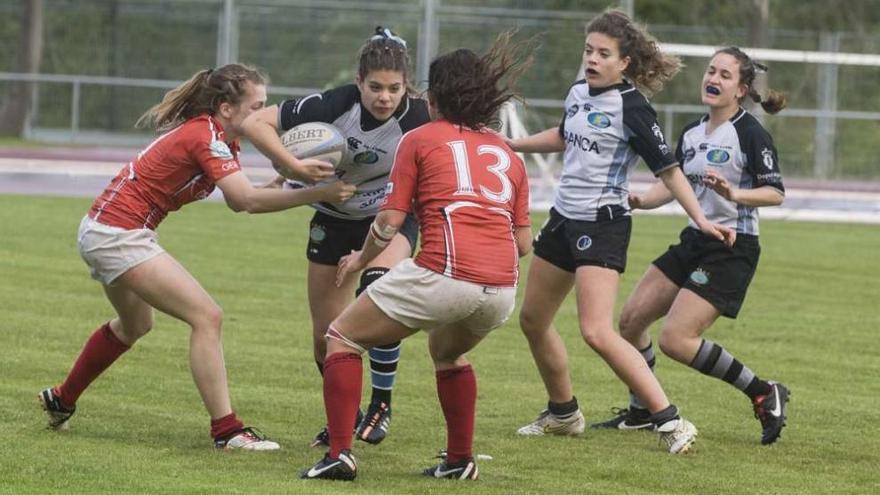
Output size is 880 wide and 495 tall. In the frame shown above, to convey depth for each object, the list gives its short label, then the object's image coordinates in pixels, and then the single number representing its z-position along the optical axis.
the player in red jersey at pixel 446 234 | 13.12
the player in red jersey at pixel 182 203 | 14.74
